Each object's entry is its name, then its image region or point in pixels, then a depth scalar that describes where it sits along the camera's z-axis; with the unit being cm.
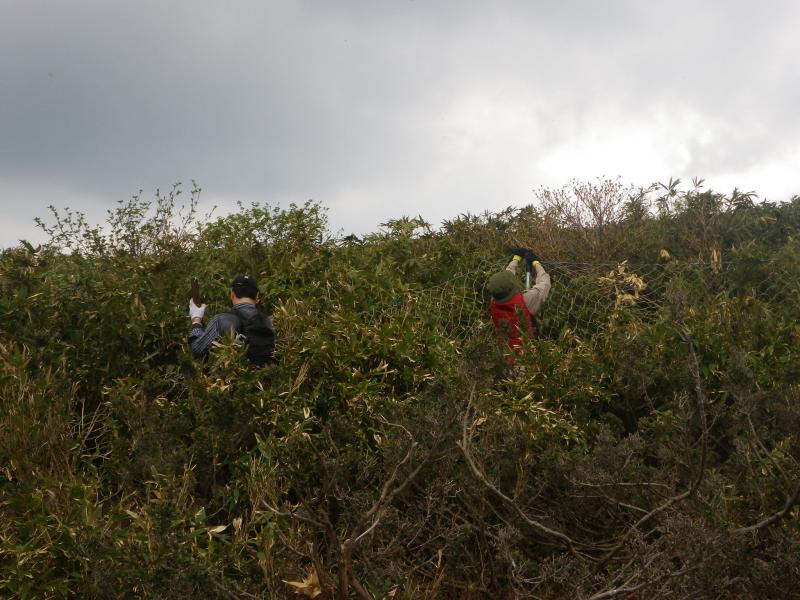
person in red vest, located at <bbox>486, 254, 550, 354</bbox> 655
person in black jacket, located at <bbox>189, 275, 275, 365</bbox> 545
